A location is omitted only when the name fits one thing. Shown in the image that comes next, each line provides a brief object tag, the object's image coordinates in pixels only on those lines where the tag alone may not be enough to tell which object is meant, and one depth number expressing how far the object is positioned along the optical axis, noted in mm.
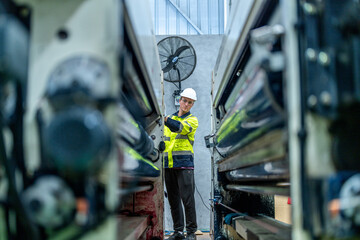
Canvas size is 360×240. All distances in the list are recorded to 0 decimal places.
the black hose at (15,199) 845
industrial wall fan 4320
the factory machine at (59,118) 835
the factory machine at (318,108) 904
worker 3734
